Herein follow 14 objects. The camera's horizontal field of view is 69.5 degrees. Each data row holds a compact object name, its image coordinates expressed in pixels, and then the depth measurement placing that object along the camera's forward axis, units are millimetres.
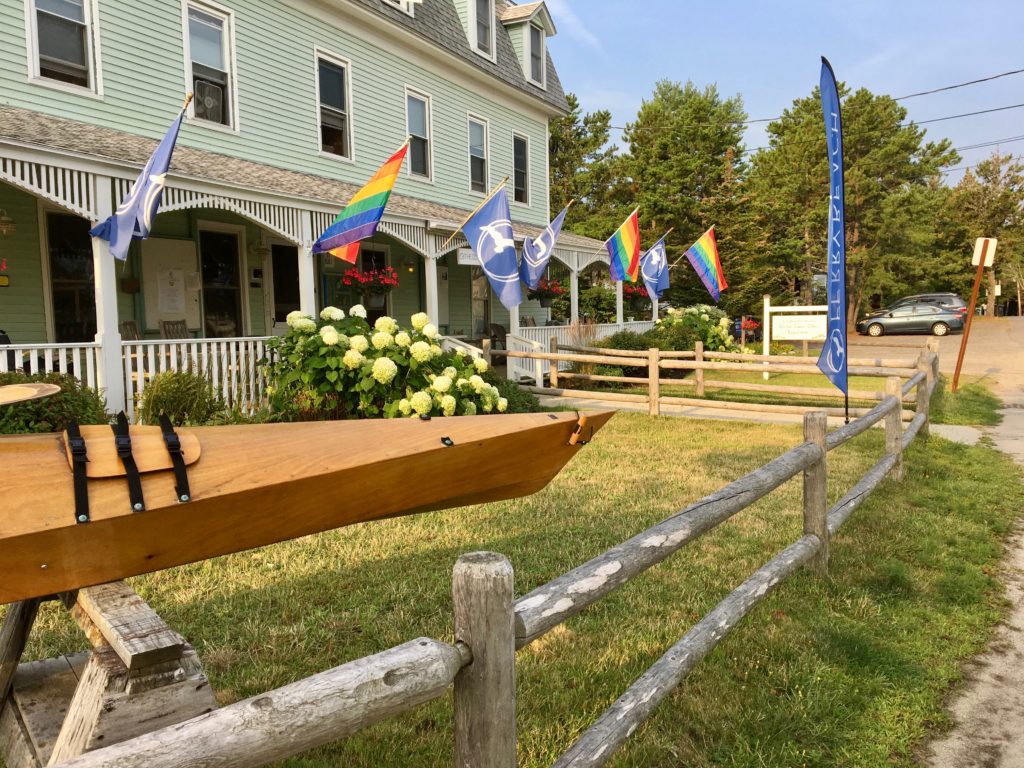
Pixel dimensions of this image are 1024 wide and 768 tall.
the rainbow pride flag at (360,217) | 8867
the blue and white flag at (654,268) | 14953
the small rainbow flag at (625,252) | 13680
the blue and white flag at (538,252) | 11625
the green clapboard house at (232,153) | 8875
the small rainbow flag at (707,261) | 15305
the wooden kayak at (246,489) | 1808
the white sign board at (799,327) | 14302
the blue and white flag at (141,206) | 7258
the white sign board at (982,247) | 13112
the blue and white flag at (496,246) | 10062
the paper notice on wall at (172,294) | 11119
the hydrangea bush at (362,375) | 7773
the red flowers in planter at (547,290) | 19781
